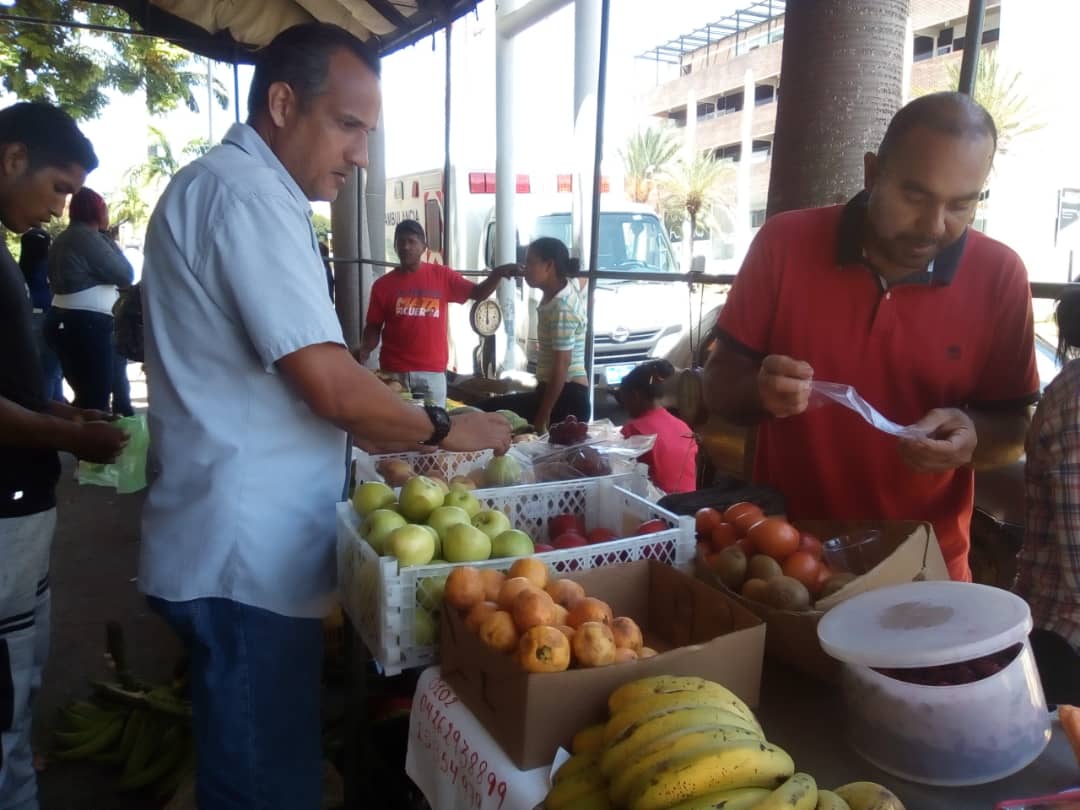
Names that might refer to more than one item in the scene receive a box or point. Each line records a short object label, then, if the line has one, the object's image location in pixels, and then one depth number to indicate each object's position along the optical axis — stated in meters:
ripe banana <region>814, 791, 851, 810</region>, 1.02
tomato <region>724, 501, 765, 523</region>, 1.89
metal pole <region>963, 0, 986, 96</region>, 2.40
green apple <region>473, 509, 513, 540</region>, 1.92
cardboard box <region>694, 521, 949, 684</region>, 1.49
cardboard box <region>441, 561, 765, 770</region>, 1.26
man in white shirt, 1.67
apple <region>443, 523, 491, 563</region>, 1.78
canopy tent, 6.93
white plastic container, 1.19
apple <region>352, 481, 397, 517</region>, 2.05
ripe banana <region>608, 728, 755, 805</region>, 1.04
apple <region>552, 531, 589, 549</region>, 1.98
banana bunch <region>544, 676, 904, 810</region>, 1.01
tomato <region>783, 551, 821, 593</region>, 1.63
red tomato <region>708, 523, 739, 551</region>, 1.86
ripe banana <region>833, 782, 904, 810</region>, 1.05
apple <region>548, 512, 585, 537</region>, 2.22
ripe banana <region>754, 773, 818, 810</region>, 0.97
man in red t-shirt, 5.98
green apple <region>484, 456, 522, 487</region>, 2.67
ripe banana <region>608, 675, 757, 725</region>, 1.19
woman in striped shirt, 5.33
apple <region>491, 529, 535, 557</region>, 1.84
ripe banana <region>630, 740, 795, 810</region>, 1.00
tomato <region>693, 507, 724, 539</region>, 1.94
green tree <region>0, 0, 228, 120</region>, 9.94
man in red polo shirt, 1.84
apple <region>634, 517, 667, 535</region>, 1.96
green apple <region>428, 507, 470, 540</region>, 1.88
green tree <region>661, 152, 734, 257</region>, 39.72
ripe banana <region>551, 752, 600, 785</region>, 1.20
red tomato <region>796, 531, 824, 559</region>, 1.71
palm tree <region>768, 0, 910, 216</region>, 2.89
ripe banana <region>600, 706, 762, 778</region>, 1.09
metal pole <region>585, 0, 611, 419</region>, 4.38
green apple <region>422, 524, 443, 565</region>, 1.84
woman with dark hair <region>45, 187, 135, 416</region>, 6.48
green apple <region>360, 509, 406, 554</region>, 1.81
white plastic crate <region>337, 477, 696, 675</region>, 1.66
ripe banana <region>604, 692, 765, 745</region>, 1.14
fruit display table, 1.23
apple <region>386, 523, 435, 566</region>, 1.73
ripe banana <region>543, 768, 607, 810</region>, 1.15
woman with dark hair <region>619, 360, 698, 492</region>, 3.87
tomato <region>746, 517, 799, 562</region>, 1.69
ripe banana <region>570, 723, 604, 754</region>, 1.23
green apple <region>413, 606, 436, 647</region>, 1.68
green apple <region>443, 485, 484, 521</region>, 2.03
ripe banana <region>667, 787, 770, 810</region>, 0.99
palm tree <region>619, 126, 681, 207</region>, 45.75
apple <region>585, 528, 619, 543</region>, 2.06
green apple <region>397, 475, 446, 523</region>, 1.99
